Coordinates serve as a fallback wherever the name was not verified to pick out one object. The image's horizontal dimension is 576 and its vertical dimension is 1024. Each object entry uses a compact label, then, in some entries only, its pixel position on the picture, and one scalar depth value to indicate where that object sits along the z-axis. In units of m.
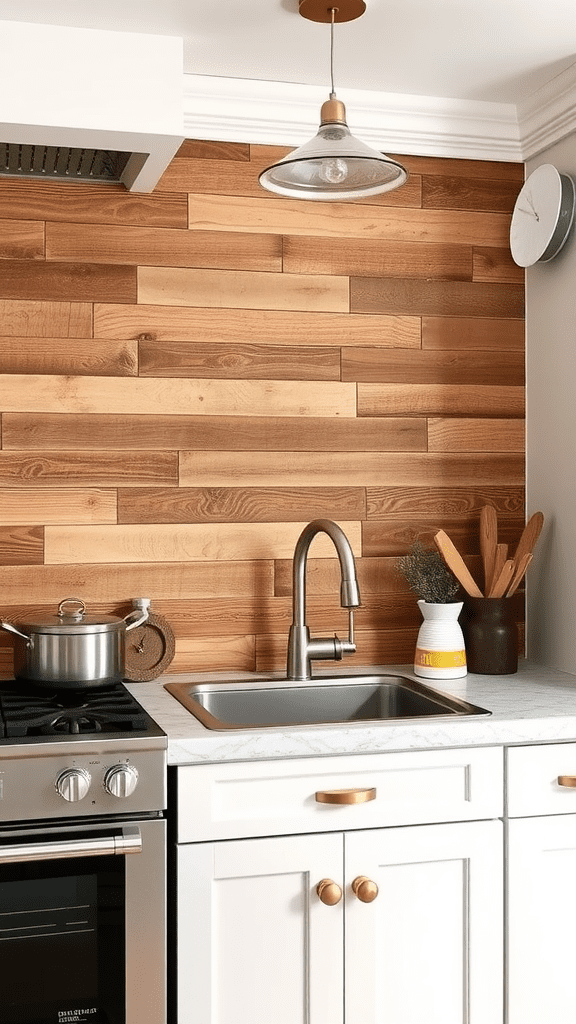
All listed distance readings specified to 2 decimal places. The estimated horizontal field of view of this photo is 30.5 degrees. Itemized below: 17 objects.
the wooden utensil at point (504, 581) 2.59
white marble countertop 1.95
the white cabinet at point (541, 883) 2.11
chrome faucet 2.48
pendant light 1.82
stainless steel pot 2.16
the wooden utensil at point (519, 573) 2.59
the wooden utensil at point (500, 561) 2.64
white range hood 2.15
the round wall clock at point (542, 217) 2.52
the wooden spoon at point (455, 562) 2.58
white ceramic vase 2.52
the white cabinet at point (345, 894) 1.96
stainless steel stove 1.84
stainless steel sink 2.43
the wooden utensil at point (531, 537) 2.63
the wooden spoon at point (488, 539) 2.68
